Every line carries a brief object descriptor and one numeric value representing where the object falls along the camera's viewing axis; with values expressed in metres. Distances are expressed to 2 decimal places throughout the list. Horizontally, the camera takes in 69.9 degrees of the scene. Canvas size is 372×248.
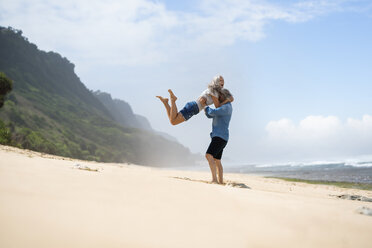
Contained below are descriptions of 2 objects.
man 5.30
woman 5.41
